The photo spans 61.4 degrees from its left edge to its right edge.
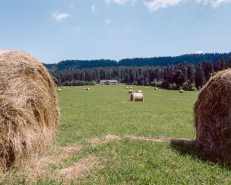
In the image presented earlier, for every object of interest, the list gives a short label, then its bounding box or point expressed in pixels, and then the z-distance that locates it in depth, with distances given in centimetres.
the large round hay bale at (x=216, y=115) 634
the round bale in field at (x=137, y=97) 2844
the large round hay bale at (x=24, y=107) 516
